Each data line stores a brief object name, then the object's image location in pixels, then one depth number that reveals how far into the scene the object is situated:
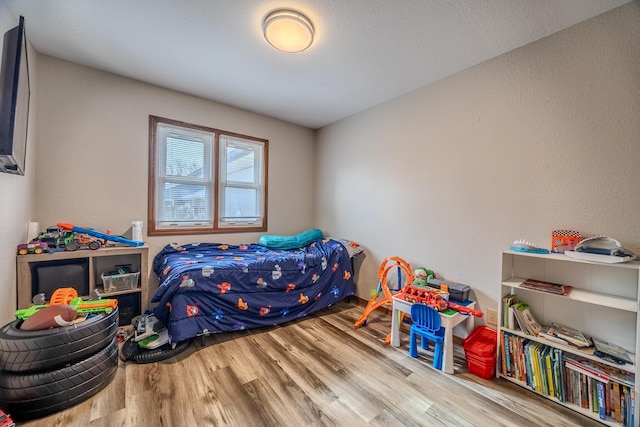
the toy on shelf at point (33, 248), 1.76
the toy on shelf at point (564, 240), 1.62
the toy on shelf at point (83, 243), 1.97
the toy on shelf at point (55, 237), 1.96
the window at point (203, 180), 2.67
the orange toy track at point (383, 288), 2.35
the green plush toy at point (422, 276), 2.30
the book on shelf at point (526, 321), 1.66
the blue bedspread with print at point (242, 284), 1.95
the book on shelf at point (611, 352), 1.36
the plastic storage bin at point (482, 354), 1.74
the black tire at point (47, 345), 1.30
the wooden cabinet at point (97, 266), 1.78
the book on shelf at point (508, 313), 1.73
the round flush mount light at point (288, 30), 1.60
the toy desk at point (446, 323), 1.80
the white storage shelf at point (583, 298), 1.45
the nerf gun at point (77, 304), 1.60
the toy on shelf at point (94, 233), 2.10
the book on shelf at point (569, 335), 1.48
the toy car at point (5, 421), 1.19
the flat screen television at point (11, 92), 1.11
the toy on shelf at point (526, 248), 1.67
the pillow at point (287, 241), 3.04
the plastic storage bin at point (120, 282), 2.14
